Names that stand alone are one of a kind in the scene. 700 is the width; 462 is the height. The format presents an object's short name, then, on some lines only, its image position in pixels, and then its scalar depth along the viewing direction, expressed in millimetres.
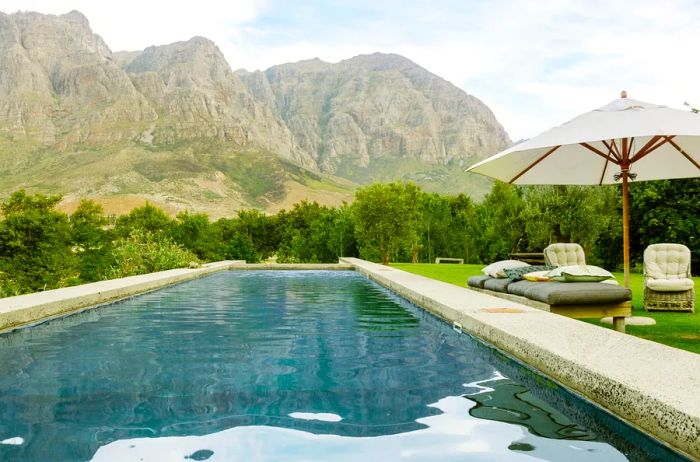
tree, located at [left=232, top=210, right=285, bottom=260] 62750
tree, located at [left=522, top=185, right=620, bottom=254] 24844
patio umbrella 6242
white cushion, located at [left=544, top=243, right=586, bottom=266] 10500
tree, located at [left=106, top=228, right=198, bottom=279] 19781
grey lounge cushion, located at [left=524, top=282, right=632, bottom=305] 6816
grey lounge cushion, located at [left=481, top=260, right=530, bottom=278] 10110
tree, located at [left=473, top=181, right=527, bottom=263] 28406
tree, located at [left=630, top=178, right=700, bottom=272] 24047
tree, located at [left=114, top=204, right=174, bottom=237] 57938
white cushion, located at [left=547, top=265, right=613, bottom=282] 7621
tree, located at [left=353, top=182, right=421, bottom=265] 32281
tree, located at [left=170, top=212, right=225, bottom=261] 42906
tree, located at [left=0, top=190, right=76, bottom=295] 45906
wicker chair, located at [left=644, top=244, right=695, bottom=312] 8438
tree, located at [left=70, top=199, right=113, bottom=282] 53603
